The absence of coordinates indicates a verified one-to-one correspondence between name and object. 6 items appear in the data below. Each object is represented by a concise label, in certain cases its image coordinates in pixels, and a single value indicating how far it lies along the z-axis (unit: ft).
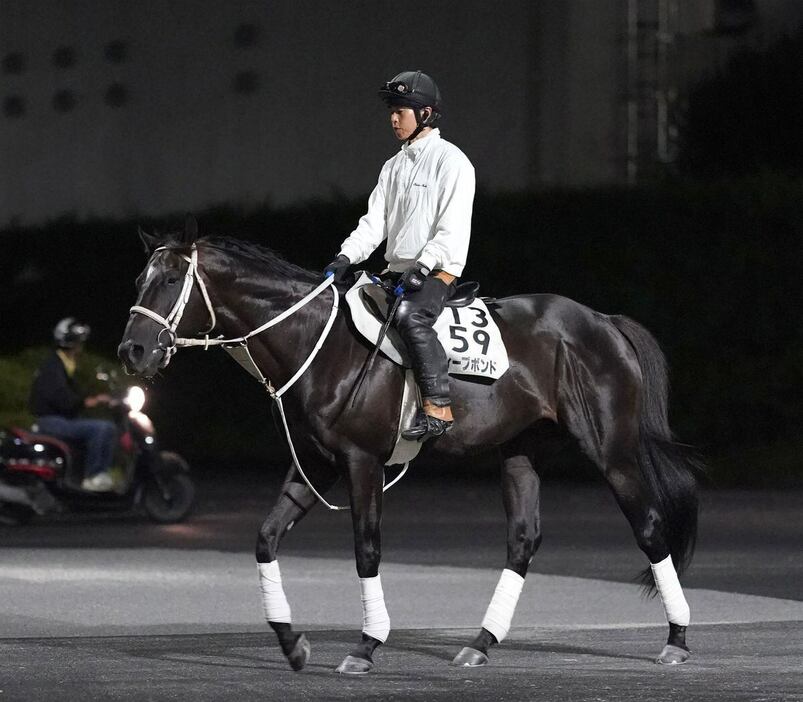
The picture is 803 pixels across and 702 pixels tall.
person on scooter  120.06
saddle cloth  63.10
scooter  119.65
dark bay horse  61.41
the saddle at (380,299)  63.67
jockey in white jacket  62.34
